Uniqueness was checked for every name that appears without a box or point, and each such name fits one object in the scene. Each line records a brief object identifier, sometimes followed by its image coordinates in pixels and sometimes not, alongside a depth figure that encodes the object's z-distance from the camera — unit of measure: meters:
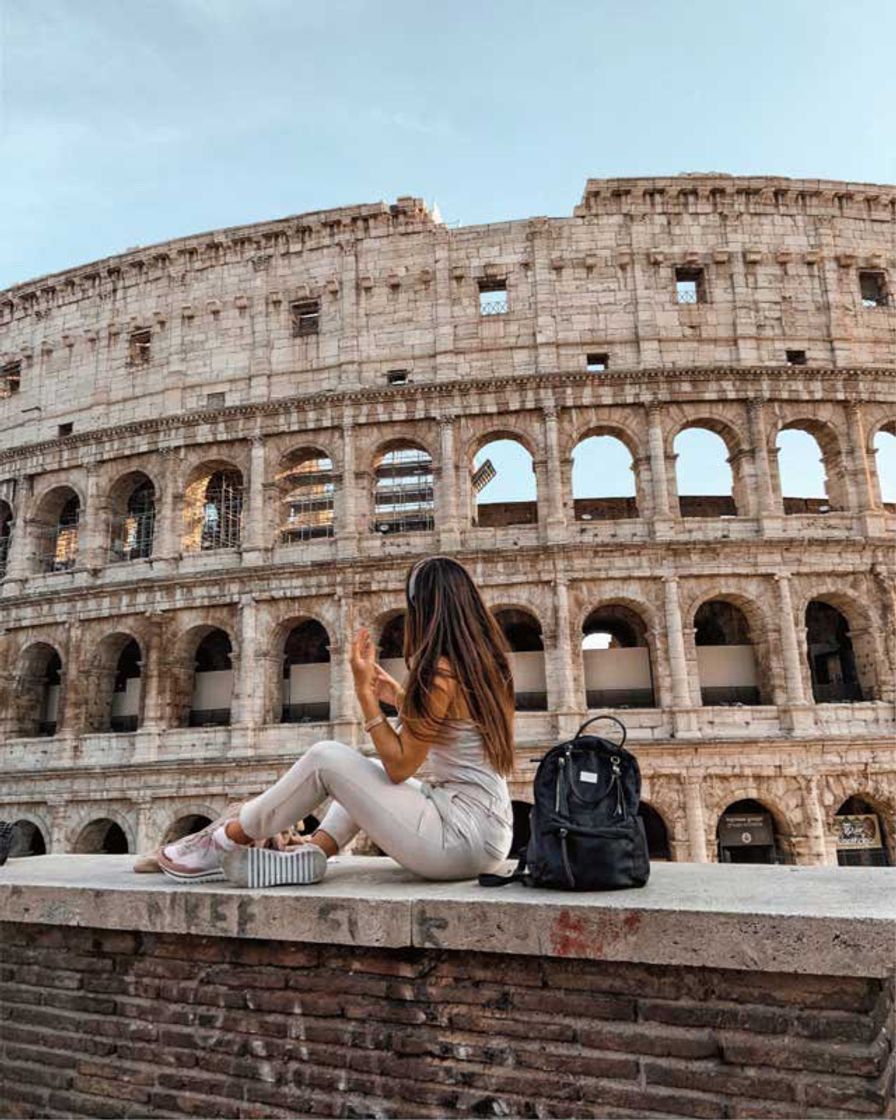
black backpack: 3.36
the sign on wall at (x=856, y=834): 16.17
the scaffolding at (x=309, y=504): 23.03
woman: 3.64
